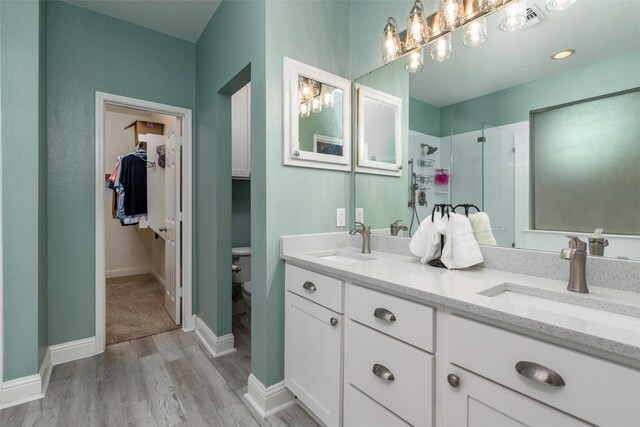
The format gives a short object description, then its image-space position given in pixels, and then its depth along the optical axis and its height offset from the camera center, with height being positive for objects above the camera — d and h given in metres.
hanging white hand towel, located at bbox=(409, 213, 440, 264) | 1.50 -0.15
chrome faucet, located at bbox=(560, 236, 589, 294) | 1.02 -0.18
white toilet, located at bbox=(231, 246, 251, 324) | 3.01 -0.53
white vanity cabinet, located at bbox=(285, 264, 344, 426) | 1.41 -0.67
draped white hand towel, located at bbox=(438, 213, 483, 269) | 1.36 -0.15
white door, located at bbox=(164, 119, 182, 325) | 2.84 -0.10
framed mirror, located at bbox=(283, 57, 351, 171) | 1.81 +0.62
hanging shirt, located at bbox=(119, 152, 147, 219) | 3.70 +0.38
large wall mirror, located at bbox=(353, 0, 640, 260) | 1.08 +0.45
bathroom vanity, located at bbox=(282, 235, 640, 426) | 0.70 -0.42
